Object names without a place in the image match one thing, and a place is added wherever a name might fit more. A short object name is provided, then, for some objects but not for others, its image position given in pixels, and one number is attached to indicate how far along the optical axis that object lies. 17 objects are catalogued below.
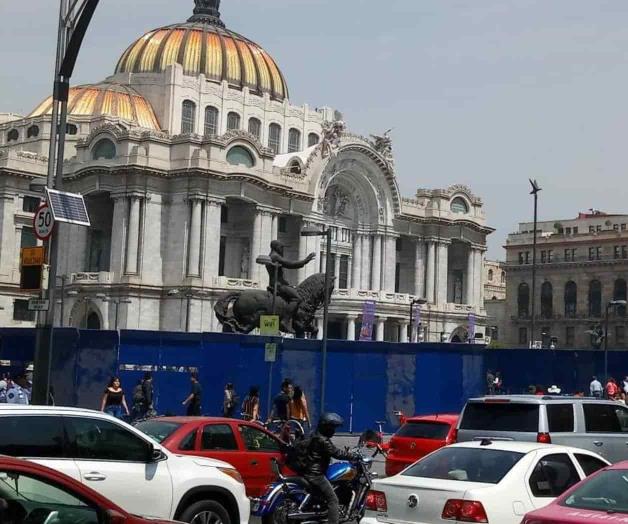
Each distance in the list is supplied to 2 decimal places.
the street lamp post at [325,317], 28.58
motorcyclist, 12.12
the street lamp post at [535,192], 51.16
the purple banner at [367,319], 63.22
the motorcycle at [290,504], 12.23
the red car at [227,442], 14.15
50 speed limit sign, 18.42
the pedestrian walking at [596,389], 34.92
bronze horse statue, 37.94
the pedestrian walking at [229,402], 25.73
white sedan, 10.02
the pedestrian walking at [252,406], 24.50
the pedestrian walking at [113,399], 23.89
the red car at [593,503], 8.47
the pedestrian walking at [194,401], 25.89
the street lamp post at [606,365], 38.12
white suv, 10.34
